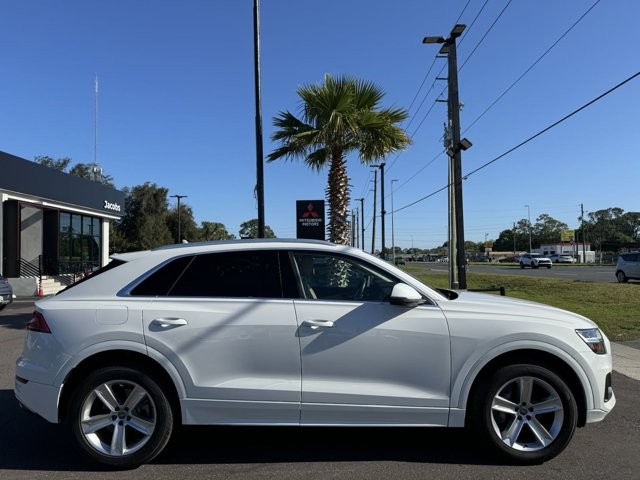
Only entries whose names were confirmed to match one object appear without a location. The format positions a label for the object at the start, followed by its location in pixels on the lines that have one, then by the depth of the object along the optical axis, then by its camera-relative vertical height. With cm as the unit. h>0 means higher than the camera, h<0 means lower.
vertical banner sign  1686 +126
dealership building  2267 +195
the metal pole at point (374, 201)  4655 +486
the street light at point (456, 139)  1377 +313
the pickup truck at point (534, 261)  5916 -53
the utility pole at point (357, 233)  7812 +387
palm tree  1373 +330
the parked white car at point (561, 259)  8225 -45
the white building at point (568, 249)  10531 +156
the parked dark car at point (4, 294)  1462 -88
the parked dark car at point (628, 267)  2738 -59
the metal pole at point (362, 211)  6977 +601
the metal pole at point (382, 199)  4152 +455
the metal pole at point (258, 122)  1216 +310
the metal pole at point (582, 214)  10143 +839
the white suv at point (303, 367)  410 -83
